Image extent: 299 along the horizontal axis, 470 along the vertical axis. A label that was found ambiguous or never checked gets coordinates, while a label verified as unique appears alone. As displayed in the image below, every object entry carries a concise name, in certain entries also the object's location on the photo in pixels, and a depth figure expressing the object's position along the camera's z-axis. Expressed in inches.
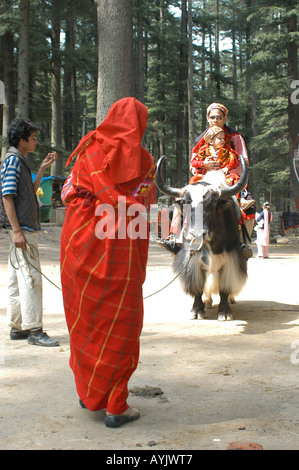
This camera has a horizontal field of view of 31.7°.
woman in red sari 130.6
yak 246.4
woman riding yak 273.1
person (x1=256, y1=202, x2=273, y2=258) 619.8
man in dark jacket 198.1
